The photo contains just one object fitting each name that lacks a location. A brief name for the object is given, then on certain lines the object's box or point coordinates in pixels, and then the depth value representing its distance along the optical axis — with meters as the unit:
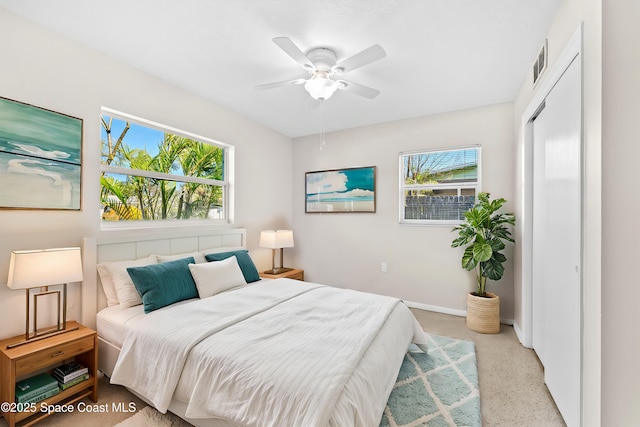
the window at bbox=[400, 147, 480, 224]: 3.67
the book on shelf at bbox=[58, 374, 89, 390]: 1.92
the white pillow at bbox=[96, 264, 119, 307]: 2.35
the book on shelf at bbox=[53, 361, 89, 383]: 1.94
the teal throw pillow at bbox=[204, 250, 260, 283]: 3.09
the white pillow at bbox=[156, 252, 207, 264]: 2.74
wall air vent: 2.13
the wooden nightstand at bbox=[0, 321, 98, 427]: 1.69
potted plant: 3.09
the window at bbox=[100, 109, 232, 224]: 2.68
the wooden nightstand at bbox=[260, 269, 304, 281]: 3.84
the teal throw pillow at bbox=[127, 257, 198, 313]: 2.25
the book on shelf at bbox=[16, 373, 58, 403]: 1.77
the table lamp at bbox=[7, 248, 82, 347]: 1.81
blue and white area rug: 1.81
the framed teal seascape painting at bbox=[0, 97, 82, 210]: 1.95
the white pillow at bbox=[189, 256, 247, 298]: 2.59
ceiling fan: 2.04
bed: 1.37
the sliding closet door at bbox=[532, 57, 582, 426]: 1.61
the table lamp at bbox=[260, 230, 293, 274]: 3.99
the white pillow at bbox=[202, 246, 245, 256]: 3.19
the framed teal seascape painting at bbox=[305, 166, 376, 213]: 4.24
